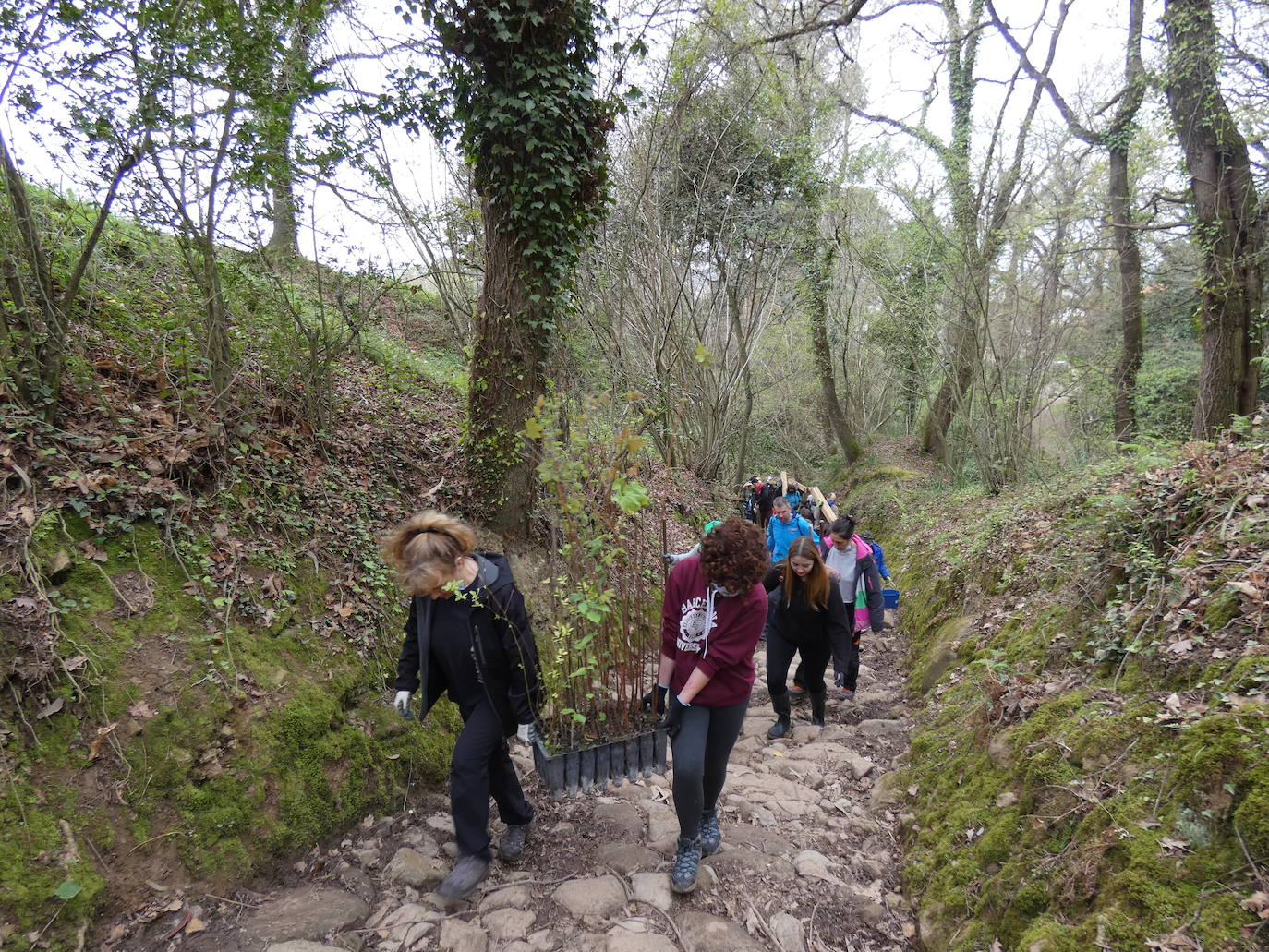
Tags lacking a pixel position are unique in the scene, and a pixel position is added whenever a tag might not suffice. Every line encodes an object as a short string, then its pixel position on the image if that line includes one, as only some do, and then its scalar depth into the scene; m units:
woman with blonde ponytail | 2.75
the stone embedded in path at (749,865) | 3.00
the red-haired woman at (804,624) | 4.39
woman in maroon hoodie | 2.75
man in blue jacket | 6.01
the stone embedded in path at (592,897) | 2.74
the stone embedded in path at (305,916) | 2.48
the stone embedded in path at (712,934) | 2.55
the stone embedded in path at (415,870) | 2.93
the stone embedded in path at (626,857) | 3.02
